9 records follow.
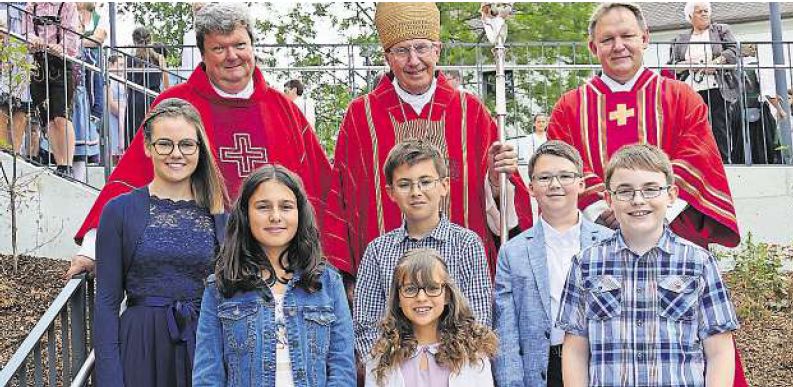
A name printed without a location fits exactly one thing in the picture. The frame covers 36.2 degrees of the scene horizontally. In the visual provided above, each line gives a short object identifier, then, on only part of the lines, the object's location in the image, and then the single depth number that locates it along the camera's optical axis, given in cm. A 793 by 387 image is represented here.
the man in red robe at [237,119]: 557
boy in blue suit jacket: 488
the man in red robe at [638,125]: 548
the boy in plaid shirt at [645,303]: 424
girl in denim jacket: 461
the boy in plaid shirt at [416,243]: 499
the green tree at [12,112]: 984
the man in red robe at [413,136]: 574
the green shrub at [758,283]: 1066
